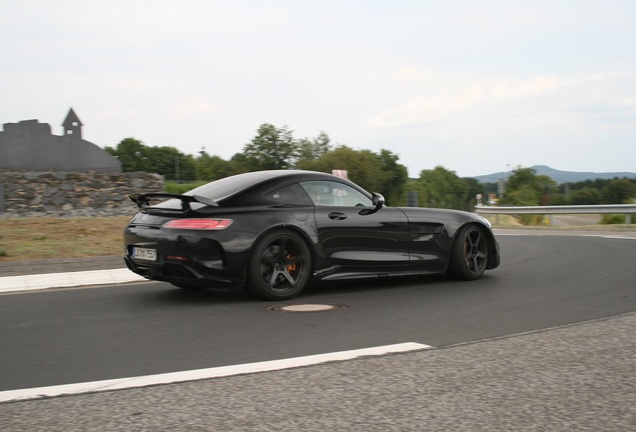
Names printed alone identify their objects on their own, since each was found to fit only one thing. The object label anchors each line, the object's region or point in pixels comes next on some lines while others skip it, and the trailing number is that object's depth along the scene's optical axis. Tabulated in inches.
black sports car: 269.6
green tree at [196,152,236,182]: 3782.0
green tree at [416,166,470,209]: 6625.5
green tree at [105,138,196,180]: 5196.9
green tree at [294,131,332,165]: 3882.9
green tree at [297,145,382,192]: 3383.4
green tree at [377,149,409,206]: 4579.2
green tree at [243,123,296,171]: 3093.0
